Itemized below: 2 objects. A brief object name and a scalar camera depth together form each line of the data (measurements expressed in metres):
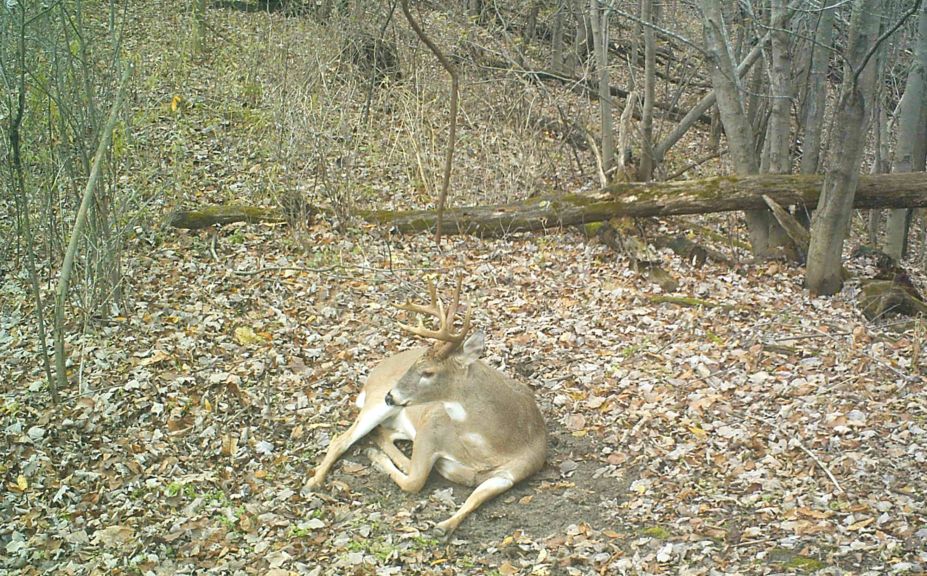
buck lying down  7.09
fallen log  10.45
